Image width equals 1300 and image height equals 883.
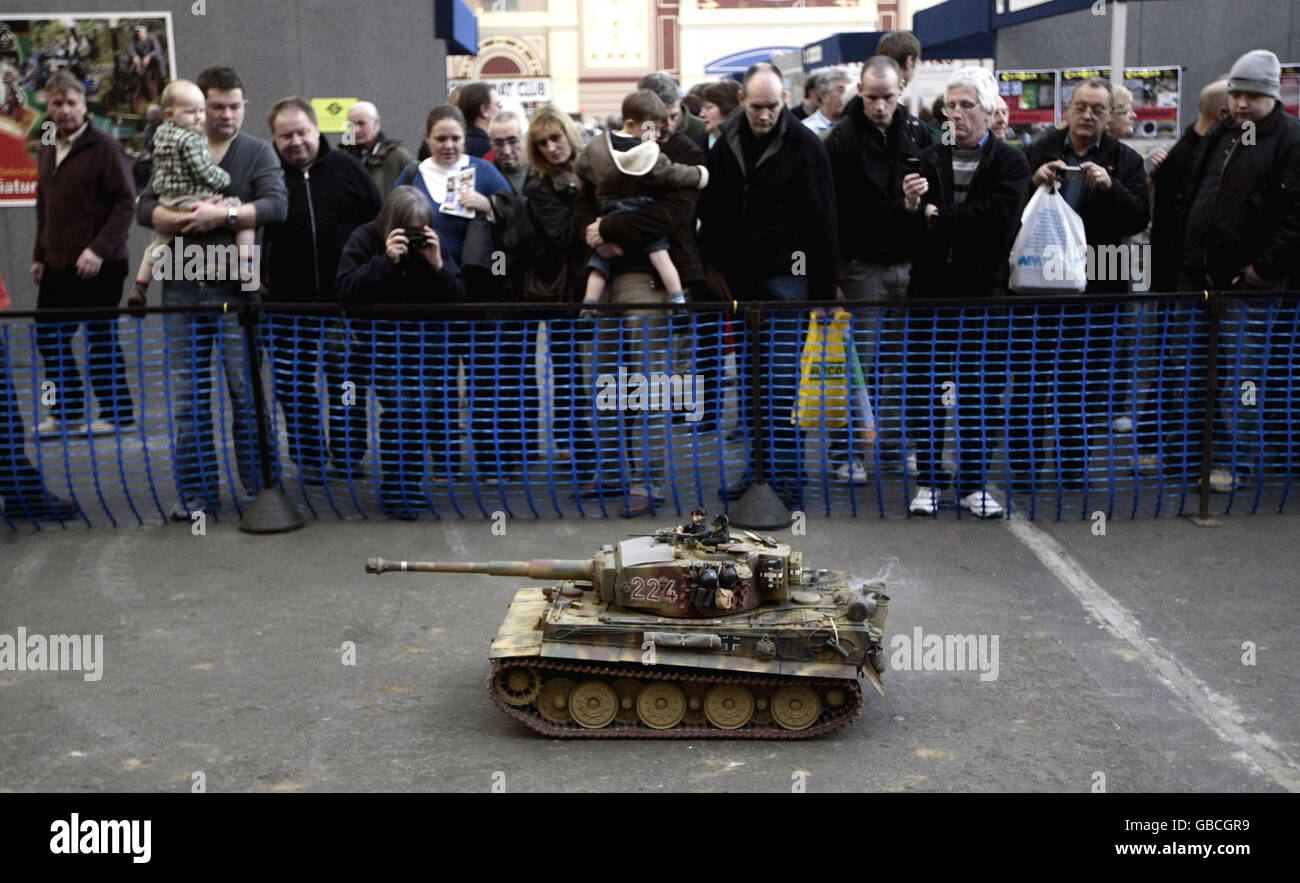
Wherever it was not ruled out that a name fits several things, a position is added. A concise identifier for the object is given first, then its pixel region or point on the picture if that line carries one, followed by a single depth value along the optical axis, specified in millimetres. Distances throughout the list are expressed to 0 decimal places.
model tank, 5762
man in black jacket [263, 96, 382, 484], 9047
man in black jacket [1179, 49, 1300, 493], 8930
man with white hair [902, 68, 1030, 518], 8758
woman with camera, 8789
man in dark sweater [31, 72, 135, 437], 9648
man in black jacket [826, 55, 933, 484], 9000
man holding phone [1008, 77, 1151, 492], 8859
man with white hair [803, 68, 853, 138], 11039
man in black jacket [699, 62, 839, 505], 8938
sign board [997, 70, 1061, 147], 17141
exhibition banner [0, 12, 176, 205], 13906
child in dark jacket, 8688
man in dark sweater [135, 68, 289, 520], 8984
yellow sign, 15070
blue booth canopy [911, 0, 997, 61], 19688
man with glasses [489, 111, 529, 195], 9883
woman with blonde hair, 8961
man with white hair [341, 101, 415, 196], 10617
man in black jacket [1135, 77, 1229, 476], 8945
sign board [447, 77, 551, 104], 36562
